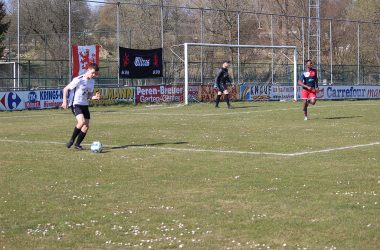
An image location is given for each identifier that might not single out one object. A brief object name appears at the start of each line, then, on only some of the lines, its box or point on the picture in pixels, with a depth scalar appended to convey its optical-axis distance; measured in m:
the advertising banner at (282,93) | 43.94
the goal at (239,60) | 38.39
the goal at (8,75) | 38.38
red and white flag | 36.50
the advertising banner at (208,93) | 40.44
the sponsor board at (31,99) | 33.81
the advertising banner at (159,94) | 38.84
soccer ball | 15.74
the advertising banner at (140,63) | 38.31
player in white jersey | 16.55
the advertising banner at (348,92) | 45.91
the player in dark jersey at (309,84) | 25.89
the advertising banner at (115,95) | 37.59
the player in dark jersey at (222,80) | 33.12
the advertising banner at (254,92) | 42.25
